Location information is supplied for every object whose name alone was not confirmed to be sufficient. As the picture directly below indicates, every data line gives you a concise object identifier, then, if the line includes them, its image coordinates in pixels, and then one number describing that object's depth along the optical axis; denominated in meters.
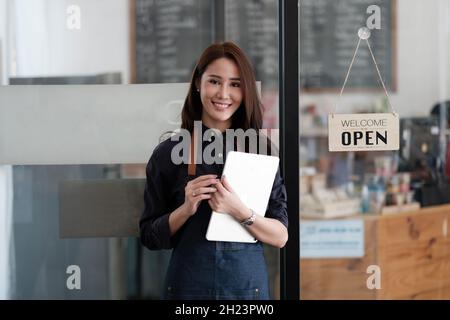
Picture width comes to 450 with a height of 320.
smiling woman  2.24
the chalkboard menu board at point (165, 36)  2.66
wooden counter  2.84
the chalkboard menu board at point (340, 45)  2.71
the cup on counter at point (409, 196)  3.03
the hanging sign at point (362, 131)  2.60
